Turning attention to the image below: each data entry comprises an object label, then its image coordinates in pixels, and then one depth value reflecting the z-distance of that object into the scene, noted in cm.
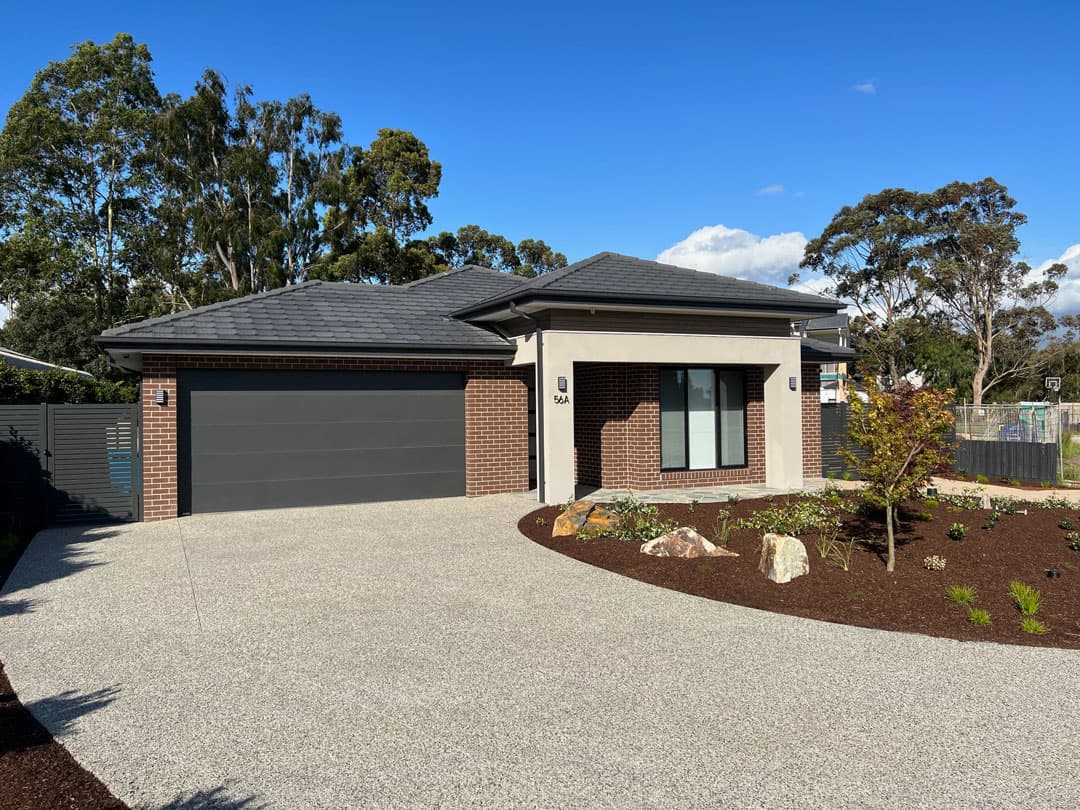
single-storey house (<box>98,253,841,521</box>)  1204
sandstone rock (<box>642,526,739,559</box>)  822
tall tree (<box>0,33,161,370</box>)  3056
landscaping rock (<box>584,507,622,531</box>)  963
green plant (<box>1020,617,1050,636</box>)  571
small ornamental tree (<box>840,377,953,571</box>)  741
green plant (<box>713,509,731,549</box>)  876
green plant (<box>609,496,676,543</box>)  923
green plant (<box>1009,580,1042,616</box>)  611
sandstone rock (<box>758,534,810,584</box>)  724
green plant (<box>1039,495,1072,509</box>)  1078
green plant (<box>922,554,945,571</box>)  737
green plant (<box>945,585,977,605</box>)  640
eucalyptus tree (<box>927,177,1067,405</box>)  4106
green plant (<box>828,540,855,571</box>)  752
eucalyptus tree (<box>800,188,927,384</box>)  4241
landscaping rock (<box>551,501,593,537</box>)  976
